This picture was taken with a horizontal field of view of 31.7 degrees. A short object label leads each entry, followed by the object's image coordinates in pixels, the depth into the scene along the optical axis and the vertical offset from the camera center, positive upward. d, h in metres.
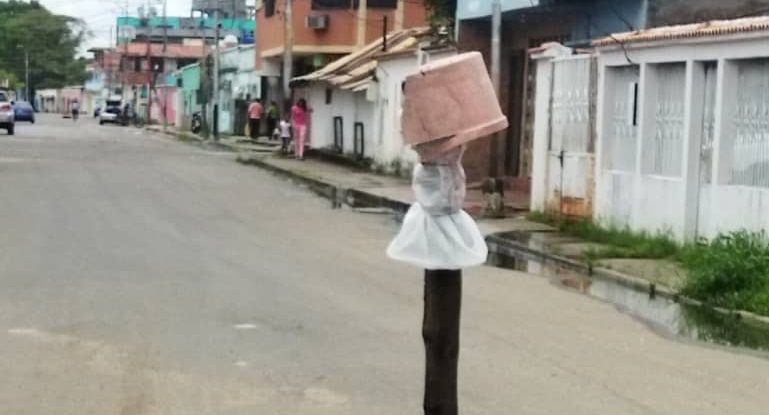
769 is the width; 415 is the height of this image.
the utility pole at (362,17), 50.92 +3.07
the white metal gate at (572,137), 19.75 -0.48
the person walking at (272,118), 59.41 -0.96
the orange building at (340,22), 51.06 +2.89
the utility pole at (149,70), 100.20 +1.72
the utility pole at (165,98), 84.22 -0.36
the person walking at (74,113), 104.56 -1.80
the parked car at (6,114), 55.15 -1.07
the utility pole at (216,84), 59.04 +0.47
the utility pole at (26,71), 133.12 +1.72
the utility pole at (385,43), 39.01 +1.63
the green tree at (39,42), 133.12 +4.64
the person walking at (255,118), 57.34 -0.95
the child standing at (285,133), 43.50 -1.18
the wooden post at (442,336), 4.84 -0.84
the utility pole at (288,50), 45.44 +1.60
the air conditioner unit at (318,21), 51.06 +2.87
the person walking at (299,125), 41.69 -0.87
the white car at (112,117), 96.62 -1.85
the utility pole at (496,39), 23.20 +1.10
